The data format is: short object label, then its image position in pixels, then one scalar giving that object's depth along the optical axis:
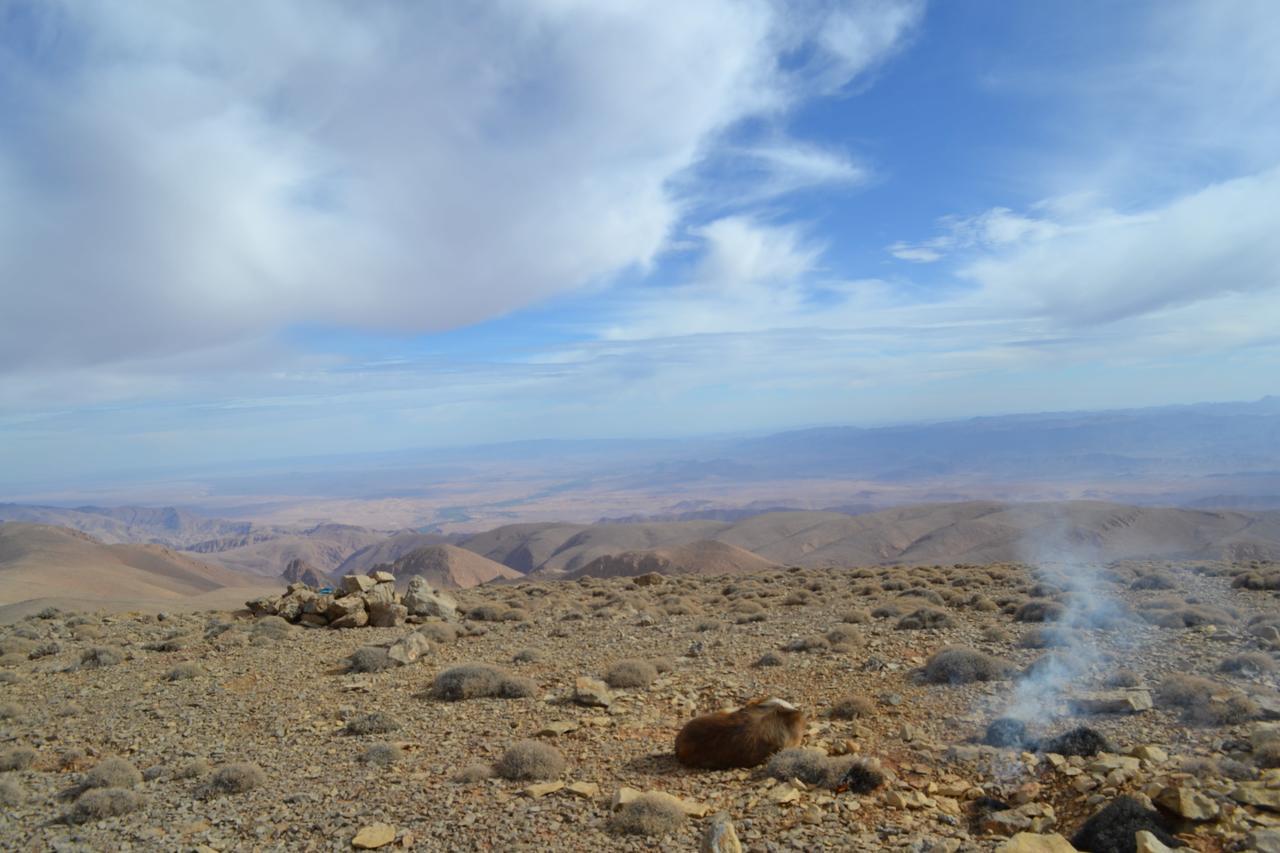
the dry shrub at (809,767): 7.50
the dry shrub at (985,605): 17.00
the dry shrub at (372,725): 10.36
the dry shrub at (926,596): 18.94
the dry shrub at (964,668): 10.97
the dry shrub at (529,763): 8.24
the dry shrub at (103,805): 7.89
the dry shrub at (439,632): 17.06
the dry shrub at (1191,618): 13.77
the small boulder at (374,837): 6.83
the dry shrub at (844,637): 14.07
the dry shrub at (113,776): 8.64
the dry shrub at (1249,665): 10.26
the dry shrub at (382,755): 9.02
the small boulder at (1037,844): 5.54
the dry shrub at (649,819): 6.75
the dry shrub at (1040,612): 15.02
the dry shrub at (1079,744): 7.63
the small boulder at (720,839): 6.10
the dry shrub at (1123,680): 10.04
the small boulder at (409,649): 14.66
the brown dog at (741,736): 8.29
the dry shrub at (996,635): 13.56
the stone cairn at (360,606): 19.98
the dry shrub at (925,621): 15.26
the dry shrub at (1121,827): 5.62
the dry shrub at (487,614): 20.80
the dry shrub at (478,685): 11.84
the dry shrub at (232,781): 8.41
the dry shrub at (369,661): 14.12
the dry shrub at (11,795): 8.41
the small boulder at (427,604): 20.59
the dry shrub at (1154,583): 19.62
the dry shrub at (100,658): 15.71
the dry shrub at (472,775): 8.24
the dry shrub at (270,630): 17.69
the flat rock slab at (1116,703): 8.82
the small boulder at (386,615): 19.84
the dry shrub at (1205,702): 8.20
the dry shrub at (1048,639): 12.62
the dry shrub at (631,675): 12.15
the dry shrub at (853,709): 9.93
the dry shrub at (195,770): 8.95
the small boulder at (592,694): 11.02
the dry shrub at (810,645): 14.00
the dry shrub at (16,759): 9.70
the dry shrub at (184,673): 14.12
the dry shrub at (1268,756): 6.75
